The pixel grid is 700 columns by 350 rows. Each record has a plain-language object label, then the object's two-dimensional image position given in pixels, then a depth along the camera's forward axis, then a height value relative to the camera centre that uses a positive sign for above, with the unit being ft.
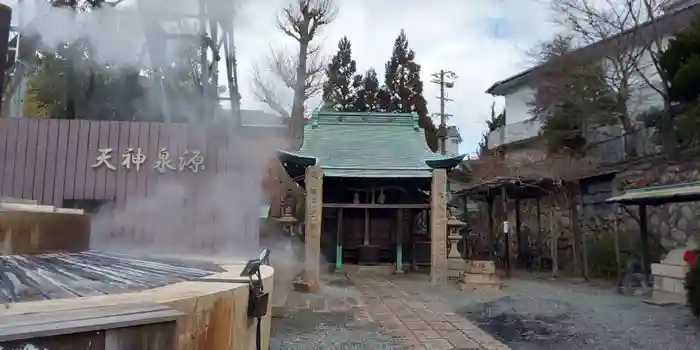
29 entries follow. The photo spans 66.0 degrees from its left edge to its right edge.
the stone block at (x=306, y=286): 31.42 -3.52
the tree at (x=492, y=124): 80.43 +16.91
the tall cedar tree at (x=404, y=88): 78.64 +21.38
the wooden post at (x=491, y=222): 47.64 +0.66
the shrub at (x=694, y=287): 20.85 -2.13
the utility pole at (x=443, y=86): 90.66 +24.15
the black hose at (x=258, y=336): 9.68 -2.00
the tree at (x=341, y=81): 77.61 +21.88
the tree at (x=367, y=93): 81.61 +20.47
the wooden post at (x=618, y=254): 33.25 -1.40
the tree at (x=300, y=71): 62.13 +18.68
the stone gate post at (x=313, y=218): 33.94 +0.57
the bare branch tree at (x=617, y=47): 46.44 +16.24
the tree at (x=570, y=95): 48.29 +12.71
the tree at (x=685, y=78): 35.70 +10.47
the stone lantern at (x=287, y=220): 37.43 +0.42
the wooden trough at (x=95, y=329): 5.57 -1.17
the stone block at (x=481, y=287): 32.22 -3.44
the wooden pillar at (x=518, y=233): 47.60 -0.24
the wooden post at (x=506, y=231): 40.47 -0.06
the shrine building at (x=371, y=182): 40.50 +3.76
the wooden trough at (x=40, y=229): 10.55 -0.16
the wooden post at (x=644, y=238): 30.42 -0.30
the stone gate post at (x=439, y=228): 36.14 +0.07
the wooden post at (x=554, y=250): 41.11 -1.51
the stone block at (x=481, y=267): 32.96 -2.30
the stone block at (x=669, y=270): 26.55 -1.87
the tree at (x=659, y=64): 40.68 +14.52
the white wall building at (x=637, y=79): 46.73 +16.52
